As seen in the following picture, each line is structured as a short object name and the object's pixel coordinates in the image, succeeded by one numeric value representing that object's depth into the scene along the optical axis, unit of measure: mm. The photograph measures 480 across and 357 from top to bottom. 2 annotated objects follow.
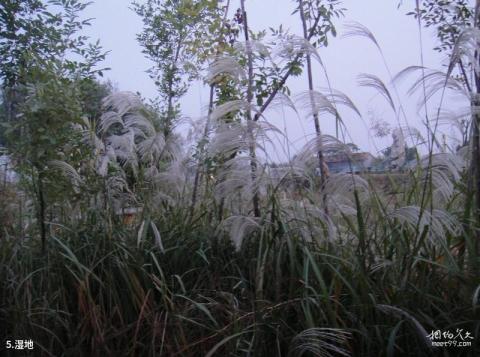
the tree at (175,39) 4234
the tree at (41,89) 2977
